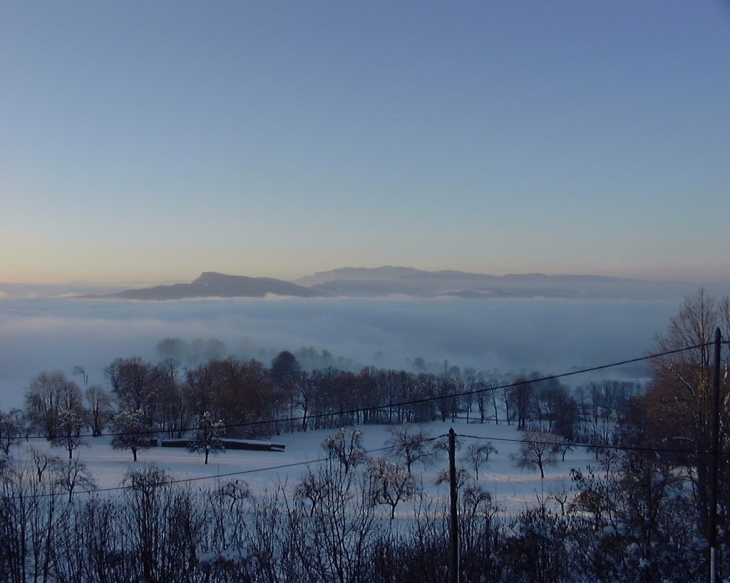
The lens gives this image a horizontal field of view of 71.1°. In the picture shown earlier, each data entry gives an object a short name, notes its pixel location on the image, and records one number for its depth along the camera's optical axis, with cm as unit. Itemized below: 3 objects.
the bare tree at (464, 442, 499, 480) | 3139
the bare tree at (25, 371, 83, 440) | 4181
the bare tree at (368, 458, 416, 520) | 2001
